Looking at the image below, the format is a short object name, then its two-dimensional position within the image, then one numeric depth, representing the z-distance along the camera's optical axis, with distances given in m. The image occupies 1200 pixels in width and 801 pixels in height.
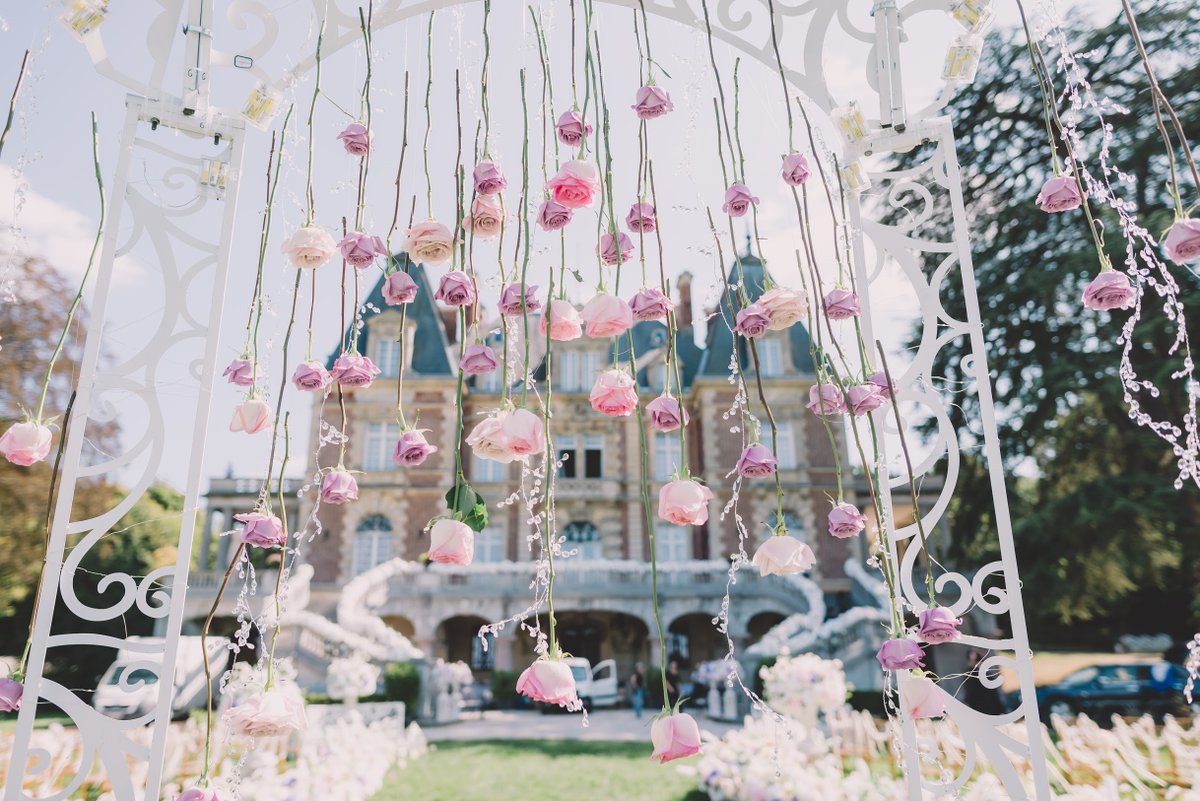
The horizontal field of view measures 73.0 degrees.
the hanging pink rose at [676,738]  1.32
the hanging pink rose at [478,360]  1.51
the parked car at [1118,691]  12.62
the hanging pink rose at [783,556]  1.58
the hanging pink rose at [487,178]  1.62
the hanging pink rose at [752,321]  1.58
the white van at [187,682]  12.48
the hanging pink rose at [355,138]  1.94
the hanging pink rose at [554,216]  1.60
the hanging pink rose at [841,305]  1.78
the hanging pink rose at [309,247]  1.82
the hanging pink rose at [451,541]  1.41
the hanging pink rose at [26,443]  1.80
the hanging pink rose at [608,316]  1.53
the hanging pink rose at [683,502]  1.45
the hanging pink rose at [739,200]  1.74
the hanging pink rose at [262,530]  1.68
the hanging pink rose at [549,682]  1.32
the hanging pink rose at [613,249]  1.62
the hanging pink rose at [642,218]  1.81
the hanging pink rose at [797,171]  1.83
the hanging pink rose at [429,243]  1.69
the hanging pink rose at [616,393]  1.53
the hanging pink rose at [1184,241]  1.61
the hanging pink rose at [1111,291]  1.76
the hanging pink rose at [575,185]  1.52
